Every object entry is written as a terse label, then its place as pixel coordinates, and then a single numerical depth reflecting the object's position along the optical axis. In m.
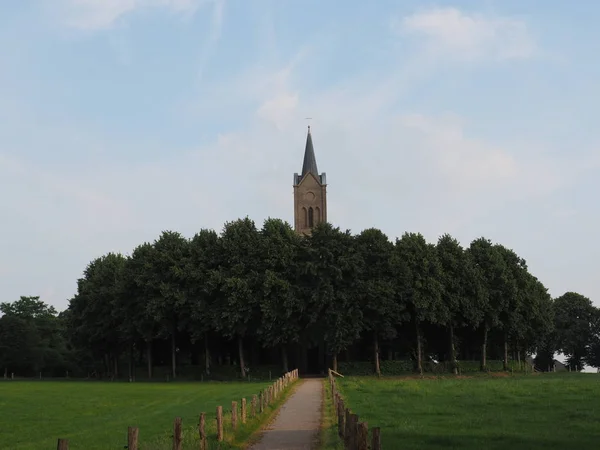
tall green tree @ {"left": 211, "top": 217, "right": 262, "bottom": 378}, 69.38
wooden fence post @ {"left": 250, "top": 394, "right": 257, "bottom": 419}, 27.57
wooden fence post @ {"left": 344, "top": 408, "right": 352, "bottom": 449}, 16.80
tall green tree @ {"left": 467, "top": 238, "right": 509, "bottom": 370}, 75.88
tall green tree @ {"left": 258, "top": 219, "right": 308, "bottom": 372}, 69.12
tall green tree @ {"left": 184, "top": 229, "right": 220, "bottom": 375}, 70.75
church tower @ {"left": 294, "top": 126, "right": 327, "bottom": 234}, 128.50
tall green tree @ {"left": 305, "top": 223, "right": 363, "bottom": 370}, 68.81
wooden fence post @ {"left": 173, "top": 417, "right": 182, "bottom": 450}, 16.77
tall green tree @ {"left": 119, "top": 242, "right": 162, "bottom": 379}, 73.00
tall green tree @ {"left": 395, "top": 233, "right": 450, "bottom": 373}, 70.69
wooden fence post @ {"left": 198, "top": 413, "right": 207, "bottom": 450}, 18.88
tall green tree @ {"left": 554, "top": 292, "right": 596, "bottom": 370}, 117.06
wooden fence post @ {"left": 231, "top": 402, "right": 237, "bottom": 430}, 23.08
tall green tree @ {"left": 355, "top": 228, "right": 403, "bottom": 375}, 69.69
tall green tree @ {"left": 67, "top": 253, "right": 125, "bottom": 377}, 81.75
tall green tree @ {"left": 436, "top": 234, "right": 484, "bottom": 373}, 73.14
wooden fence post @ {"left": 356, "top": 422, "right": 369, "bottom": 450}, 14.54
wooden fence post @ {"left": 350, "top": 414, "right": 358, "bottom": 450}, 15.39
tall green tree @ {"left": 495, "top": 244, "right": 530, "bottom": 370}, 77.16
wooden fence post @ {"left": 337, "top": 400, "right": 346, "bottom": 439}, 20.88
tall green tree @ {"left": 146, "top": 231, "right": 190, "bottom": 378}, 71.06
